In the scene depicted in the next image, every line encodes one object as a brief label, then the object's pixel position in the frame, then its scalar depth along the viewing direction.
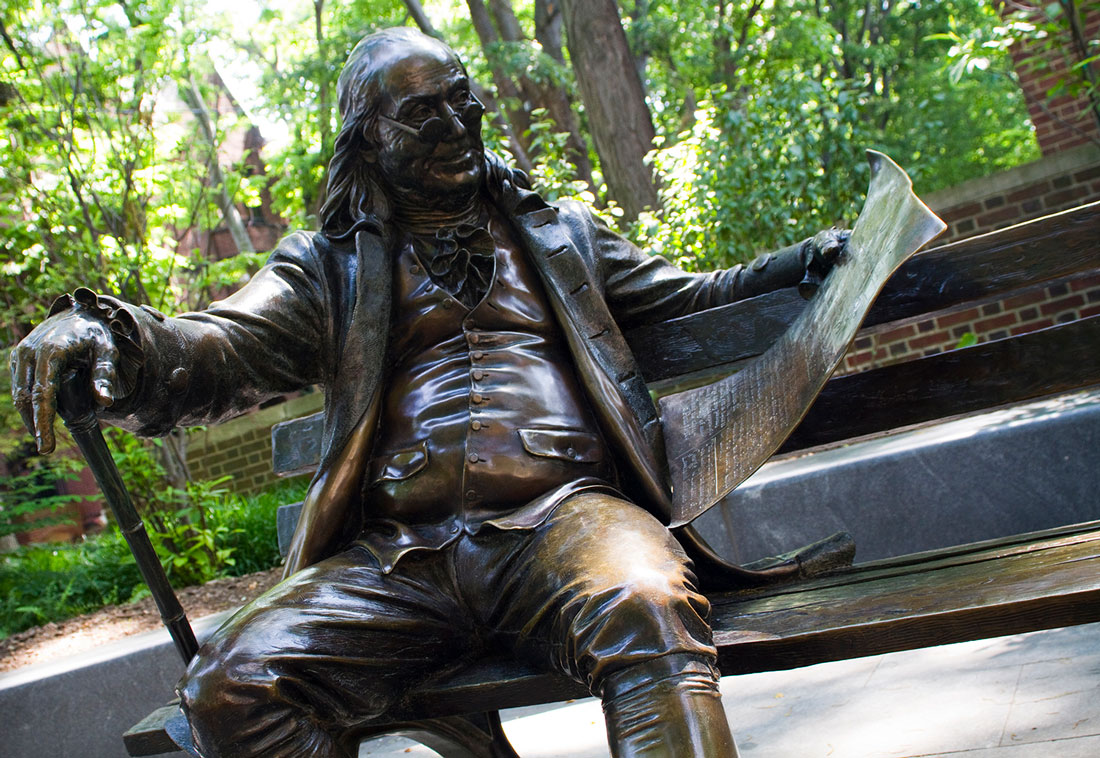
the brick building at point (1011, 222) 8.01
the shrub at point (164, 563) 6.39
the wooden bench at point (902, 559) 1.92
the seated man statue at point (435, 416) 1.98
